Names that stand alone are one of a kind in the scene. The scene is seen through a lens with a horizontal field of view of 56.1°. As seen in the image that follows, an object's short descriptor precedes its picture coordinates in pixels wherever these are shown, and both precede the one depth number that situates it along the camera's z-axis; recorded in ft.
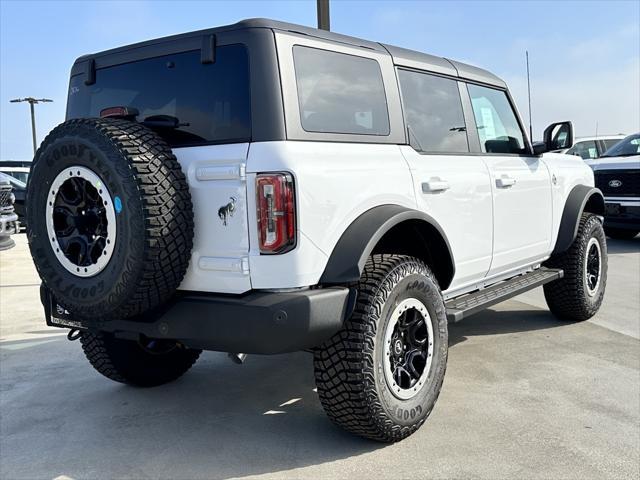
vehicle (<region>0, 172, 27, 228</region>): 45.85
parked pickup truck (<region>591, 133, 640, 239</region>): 32.22
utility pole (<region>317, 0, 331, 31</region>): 22.48
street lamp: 107.96
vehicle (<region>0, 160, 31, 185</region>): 54.25
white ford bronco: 8.40
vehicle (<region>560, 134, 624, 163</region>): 45.68
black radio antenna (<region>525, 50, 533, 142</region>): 16.09
